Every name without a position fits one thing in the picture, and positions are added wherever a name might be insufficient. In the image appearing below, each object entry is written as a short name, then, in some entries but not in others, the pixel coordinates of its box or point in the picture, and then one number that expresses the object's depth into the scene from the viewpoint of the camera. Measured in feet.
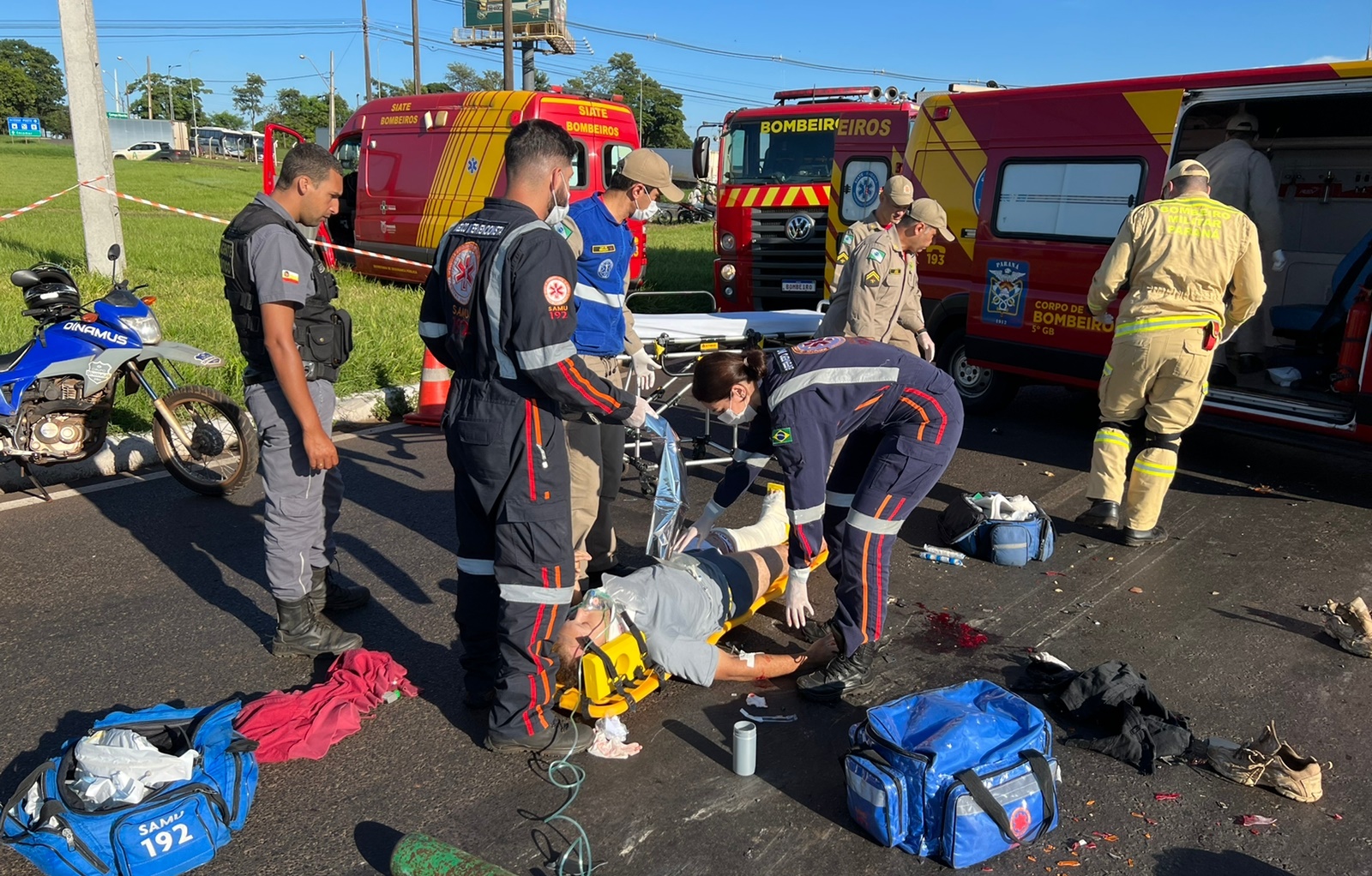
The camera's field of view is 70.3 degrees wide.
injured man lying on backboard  11.49
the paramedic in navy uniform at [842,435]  11.34
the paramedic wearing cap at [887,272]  17.98
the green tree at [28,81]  297.74
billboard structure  133.18
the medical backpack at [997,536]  16.53
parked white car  206.59
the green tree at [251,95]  361.51
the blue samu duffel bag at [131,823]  8.61
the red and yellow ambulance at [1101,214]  20.25
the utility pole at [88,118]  33.98
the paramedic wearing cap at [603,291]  14.11
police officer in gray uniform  12.00
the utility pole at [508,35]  92.84
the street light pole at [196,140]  265.75
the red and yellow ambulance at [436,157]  40.83
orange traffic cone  25.44
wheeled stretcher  19.92
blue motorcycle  18.58
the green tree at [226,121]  370.53
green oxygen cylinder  8.58
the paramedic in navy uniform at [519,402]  9.78
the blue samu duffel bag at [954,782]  9.01
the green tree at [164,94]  359.25
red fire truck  37.99
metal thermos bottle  10.43
